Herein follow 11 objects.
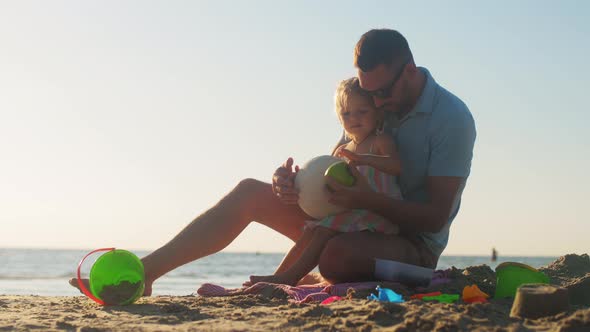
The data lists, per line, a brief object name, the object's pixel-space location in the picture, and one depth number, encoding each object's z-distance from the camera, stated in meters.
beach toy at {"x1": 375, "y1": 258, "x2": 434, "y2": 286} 4.79
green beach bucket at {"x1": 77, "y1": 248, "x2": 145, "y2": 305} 4.57
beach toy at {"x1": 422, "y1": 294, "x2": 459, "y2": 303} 4.22
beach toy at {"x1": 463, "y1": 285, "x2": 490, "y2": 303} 4.37
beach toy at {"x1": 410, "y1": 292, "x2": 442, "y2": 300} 4.43
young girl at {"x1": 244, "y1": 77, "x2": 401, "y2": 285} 4.95
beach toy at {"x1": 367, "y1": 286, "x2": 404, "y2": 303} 4.13
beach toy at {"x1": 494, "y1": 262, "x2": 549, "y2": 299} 4.83
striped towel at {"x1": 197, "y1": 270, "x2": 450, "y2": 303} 4.53
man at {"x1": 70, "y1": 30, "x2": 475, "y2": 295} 4.84
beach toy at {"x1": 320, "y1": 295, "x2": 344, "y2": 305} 4.33
